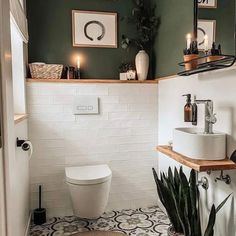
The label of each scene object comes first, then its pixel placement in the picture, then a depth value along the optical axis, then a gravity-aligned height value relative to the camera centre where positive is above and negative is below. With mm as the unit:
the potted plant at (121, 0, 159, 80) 2723 +700
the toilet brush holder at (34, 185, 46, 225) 2418 -1076
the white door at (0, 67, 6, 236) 1134 -442
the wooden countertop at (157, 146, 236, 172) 1416 -365
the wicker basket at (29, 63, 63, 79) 2482 +275
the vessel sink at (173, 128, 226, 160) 1515 -281
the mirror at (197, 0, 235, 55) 1552 +470
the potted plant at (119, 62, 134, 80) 2771 +322
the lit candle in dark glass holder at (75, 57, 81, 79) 2666 +263
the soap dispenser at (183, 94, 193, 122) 1988 -92
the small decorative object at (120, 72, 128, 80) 2766 +236
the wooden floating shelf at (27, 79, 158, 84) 2500 +176
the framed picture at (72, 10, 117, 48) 2727 +732
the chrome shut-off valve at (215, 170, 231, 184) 1597 -491
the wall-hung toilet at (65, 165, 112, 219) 2158 -764
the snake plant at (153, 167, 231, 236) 1665 -683
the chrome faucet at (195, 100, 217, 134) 1641 -125
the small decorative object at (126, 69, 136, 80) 2740 +244
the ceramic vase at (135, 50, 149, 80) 2715 +356
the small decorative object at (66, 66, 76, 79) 2621 +268
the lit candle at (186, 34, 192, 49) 2002 +447
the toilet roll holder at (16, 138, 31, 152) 1704 -290
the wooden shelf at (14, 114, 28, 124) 1684 -137
